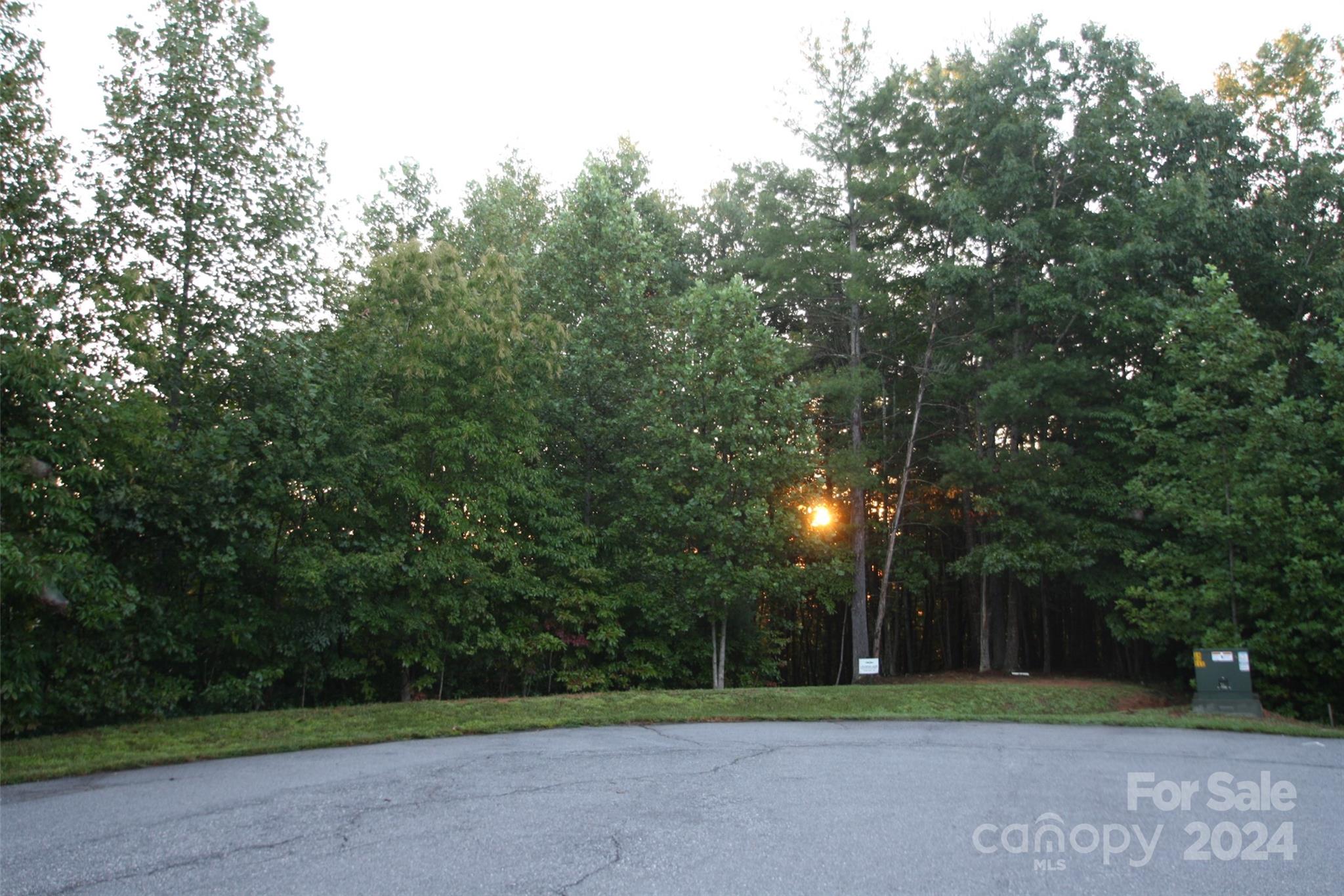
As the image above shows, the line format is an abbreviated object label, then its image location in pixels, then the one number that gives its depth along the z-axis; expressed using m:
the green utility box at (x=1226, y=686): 13.84
